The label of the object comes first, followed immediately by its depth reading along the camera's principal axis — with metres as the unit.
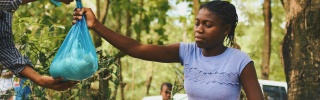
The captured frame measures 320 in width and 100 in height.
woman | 3.42
